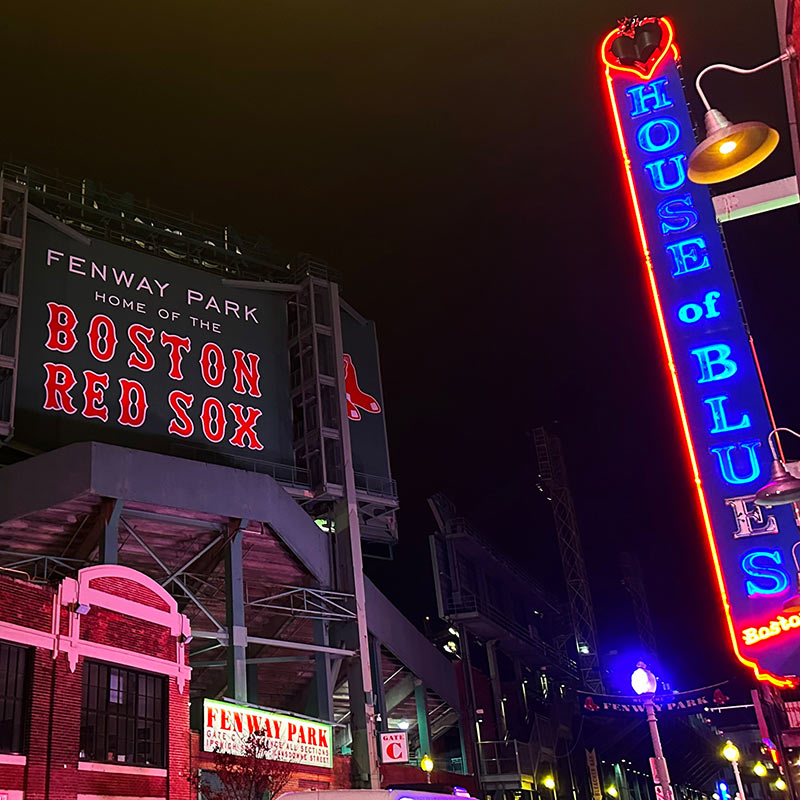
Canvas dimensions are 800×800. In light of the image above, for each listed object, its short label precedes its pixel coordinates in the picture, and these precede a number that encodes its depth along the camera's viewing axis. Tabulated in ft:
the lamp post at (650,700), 65.77
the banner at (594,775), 221.25
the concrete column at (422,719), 143.54
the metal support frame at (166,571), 98.43
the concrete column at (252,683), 131.54
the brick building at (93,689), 67.72
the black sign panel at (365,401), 142.00
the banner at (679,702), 112.57
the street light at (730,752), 115.62
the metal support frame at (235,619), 99.19
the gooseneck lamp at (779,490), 45.16
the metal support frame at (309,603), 115.75
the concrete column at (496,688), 176.96
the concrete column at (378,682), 122.11
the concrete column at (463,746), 162.61
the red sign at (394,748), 114.83
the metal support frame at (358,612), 113.25
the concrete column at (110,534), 91.86
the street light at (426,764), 130.10
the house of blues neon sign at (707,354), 63.00
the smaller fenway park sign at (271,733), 85.10
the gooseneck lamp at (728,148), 32.04
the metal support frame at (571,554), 247.50
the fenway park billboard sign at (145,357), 114.52
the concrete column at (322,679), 114.62
